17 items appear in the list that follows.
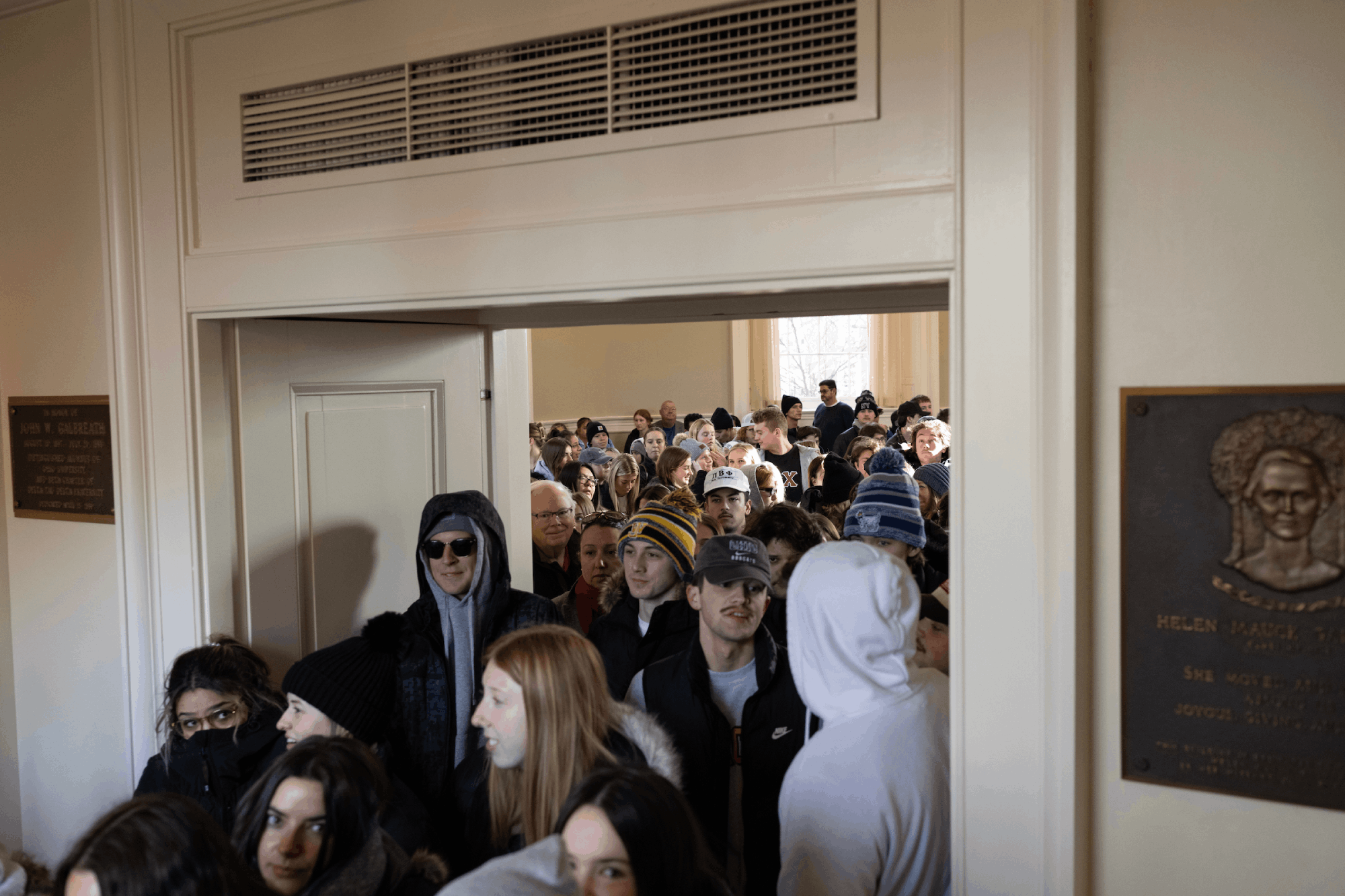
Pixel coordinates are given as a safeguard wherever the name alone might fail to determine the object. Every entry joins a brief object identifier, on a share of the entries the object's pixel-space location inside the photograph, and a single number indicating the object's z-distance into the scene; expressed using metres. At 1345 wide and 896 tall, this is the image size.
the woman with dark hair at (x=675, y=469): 5.90
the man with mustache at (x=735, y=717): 2.63
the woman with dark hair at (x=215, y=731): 2.87
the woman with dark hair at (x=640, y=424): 11.13
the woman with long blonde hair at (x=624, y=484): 6.68
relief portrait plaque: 1.80
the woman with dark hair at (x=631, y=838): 1.56
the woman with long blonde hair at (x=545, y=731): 2.17
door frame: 1.95
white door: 3.32
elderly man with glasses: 4.28
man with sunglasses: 2.90
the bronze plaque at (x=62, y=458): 3.36
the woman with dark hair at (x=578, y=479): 6.10
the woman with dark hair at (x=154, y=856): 1.53
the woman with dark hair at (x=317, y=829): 1.92
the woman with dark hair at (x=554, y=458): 6.84
